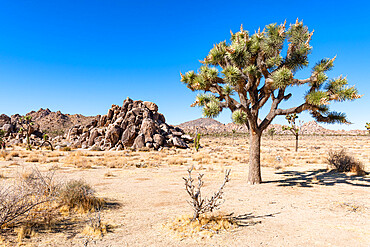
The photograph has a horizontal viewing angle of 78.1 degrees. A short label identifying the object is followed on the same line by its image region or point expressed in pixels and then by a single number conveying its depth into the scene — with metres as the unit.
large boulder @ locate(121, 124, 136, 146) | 34.03
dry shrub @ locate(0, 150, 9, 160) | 20.28
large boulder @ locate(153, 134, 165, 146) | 33.74
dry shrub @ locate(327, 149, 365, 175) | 12.23
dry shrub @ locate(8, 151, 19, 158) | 22.03
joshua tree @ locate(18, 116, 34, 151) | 37.52
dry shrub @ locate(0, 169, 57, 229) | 4.44
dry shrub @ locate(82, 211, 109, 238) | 4.68
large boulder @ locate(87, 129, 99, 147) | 36.22
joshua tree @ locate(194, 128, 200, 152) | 31.81
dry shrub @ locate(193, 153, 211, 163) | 19.63
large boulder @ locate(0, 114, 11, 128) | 62.88
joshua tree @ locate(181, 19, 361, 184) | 8.42
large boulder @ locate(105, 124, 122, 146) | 34.31
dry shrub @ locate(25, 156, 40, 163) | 18.61
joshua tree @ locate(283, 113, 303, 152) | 31.92
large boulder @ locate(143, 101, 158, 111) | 41.59
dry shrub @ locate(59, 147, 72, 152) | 32.00
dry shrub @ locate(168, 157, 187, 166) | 18.59
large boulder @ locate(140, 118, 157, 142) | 34.20
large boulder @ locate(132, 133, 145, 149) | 32.91
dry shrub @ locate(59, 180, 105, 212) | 6.31
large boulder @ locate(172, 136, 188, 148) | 34.72
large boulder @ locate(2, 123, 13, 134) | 53.76
